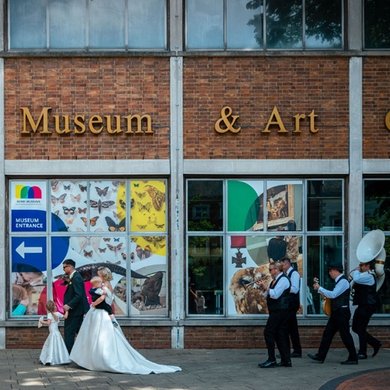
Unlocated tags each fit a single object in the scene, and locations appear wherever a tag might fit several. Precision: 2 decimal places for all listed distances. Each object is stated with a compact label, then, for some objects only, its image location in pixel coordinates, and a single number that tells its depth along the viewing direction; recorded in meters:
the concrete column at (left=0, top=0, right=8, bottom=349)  18.84
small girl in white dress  16.47
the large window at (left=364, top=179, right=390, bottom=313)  19.25
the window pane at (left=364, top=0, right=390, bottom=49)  19.27
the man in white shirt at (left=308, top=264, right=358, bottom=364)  16.42
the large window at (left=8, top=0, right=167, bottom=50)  19.12
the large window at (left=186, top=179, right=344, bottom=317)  19.16
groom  16.91
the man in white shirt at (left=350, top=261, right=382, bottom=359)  17.44
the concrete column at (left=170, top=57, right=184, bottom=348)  18.92
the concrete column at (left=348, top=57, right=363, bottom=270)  19.05
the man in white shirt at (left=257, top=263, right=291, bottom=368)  16.03
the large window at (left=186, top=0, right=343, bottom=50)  19.20
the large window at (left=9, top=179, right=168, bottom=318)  19.03
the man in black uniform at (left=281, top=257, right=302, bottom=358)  17.41
